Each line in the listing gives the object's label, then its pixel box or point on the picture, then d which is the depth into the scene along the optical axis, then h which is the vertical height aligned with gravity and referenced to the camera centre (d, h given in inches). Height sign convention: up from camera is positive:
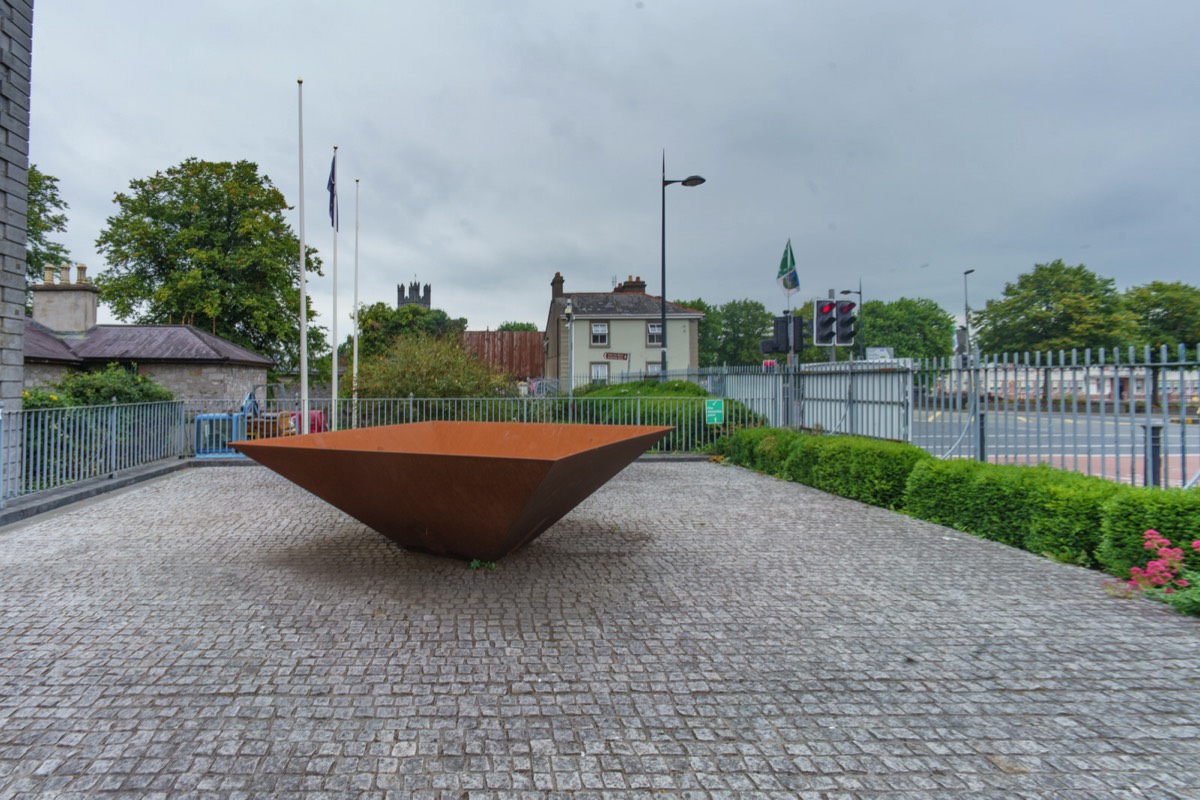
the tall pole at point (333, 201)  595.7 +191.2
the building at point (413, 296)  3430.1 +566.5
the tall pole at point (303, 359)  549.3 +37.0
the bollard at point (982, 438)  326.6 -19.9
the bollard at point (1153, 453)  250.7 -21.3
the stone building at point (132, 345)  722.8 +65.2
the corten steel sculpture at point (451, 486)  179.2 -26.3
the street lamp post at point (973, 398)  327.6 +0.4
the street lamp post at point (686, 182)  746.8 +258.5
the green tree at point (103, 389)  467.2 +9.4
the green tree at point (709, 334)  3289.9 +342.9
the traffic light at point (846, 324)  453.4 +53.9
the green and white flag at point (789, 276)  549.0 +107.6
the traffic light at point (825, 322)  461.7 +56.7
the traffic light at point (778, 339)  497.5 +47.5
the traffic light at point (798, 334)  502.0 +51.9
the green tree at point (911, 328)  3319.4 +378.7
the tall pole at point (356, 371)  592.9 +35.5
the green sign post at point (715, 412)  601.3 -11.6
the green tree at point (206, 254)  1090.7 +256.5
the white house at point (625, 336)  1552.7 +157.6
